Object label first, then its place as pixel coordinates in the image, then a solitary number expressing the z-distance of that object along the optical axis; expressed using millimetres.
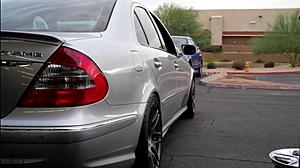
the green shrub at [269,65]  24812
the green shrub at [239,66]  21698
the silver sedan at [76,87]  2132
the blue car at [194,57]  12233
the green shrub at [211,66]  22669
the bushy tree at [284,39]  25871
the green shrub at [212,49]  40607
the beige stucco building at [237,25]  46699
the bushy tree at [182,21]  39075
